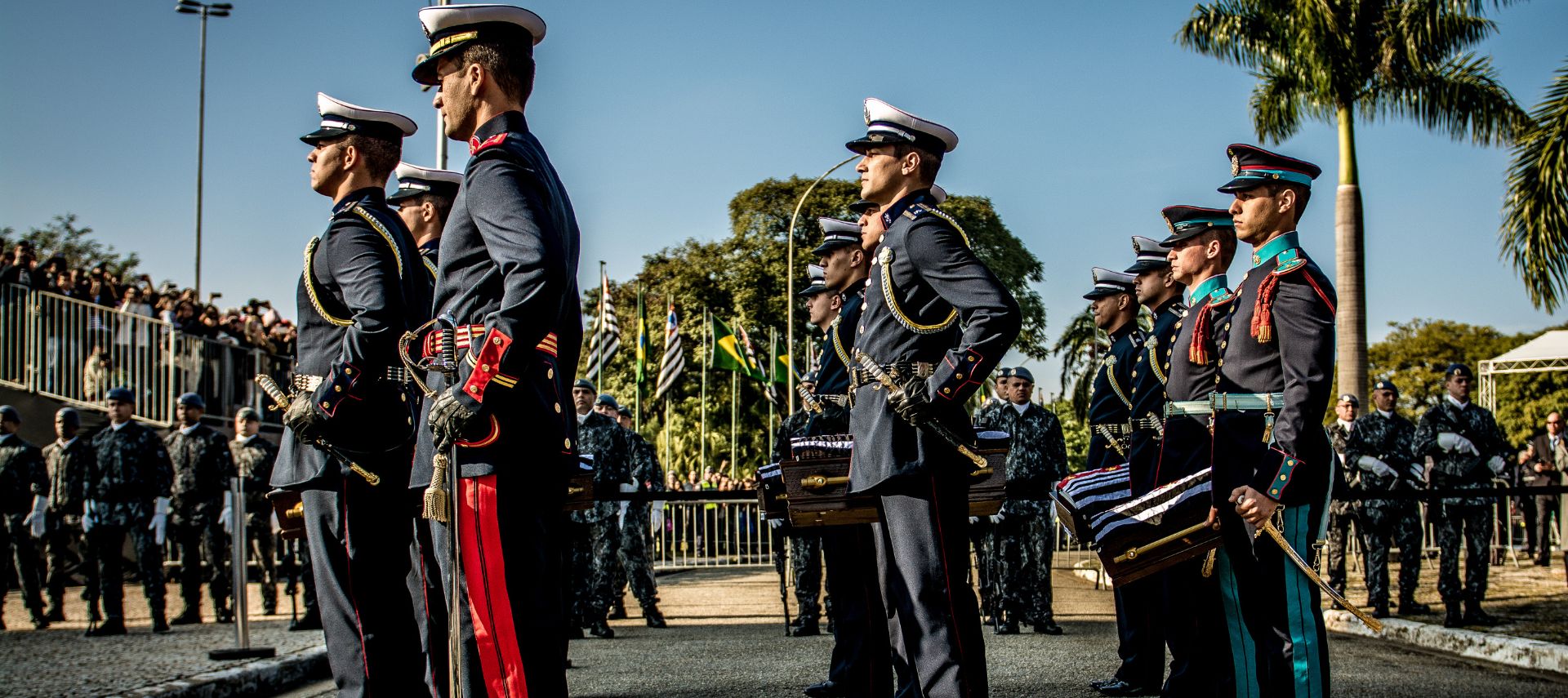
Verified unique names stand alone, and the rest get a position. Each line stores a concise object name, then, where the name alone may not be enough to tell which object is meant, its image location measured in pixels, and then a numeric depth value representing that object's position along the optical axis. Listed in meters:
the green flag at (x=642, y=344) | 29.95
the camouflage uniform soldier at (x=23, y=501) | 14.29
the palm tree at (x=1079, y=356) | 38.22
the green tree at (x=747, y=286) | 43.53
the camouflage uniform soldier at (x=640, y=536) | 13.64
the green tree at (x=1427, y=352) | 58.41
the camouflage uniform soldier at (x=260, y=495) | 14.92
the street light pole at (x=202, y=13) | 35.88
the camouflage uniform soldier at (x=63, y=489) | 13.91
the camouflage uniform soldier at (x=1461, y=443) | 13.33
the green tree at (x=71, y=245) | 58.38
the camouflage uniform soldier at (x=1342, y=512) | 13.66
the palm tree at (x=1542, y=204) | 15.94
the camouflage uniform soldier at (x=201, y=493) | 14.41
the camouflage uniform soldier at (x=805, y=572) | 11.68
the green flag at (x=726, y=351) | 26.41
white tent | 25.17
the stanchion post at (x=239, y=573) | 8.94
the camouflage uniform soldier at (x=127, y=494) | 13.60
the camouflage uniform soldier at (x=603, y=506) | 12.78
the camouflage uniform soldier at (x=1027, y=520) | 11.99
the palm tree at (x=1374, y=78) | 20.81
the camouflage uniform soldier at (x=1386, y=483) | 12.59
